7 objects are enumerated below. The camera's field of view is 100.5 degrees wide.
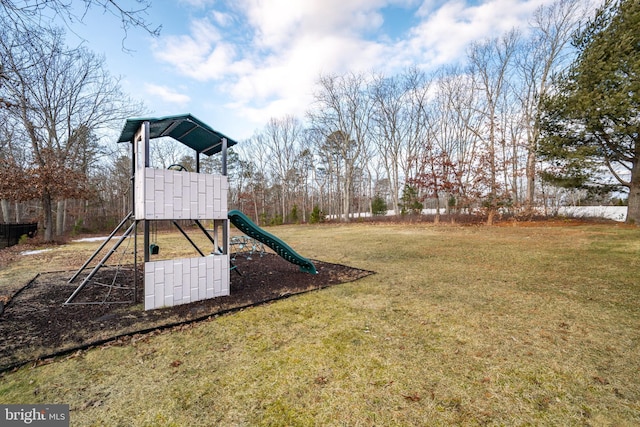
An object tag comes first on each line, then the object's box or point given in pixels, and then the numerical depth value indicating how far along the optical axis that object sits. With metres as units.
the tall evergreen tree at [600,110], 10.91
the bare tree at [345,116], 24.62
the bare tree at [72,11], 2.62
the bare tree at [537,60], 16.70
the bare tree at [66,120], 11.30
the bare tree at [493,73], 19.66
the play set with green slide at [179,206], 3.76
